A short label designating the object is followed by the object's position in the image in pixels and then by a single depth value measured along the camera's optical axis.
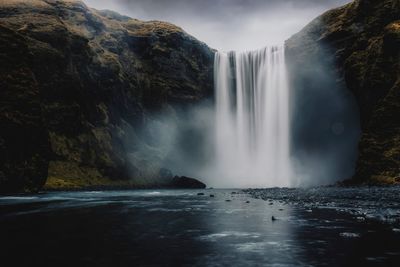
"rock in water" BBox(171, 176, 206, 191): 98.31
